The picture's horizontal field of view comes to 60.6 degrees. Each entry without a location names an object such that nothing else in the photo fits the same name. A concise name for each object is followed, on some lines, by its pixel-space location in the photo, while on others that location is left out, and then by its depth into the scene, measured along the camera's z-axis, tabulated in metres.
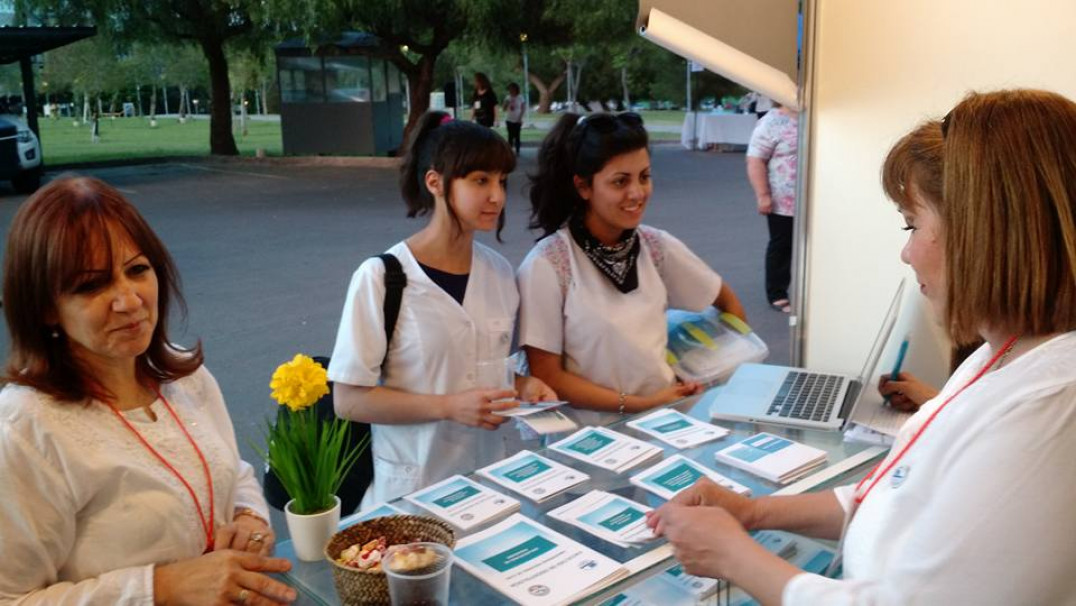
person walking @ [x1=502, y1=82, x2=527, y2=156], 18.72
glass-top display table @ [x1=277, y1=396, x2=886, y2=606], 1.46
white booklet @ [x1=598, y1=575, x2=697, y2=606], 1.54
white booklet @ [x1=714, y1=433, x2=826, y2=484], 1.90
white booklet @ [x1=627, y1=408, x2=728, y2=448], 2.10
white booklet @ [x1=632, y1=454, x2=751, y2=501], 1.80
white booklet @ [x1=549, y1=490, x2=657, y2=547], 1.59
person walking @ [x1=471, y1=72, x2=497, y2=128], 17.48
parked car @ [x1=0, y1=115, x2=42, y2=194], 13.77
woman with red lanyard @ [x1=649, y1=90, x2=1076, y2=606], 1.00
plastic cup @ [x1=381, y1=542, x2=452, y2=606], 1.31
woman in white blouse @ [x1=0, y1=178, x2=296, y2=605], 1.36
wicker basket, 1.39
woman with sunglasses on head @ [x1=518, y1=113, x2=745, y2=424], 2.50
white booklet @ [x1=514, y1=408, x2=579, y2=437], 2.07
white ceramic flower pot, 1.54
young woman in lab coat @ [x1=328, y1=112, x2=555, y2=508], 2.26
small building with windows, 19.92
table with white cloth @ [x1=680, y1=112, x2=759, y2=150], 19.81
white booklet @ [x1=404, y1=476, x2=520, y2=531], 1.68
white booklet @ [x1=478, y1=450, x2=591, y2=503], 1.79
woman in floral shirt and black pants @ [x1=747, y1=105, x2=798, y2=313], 5.95
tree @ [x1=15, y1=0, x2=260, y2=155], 17.44
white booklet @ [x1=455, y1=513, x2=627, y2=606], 1.42
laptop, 2.22
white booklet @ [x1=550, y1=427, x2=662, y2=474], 1.94
